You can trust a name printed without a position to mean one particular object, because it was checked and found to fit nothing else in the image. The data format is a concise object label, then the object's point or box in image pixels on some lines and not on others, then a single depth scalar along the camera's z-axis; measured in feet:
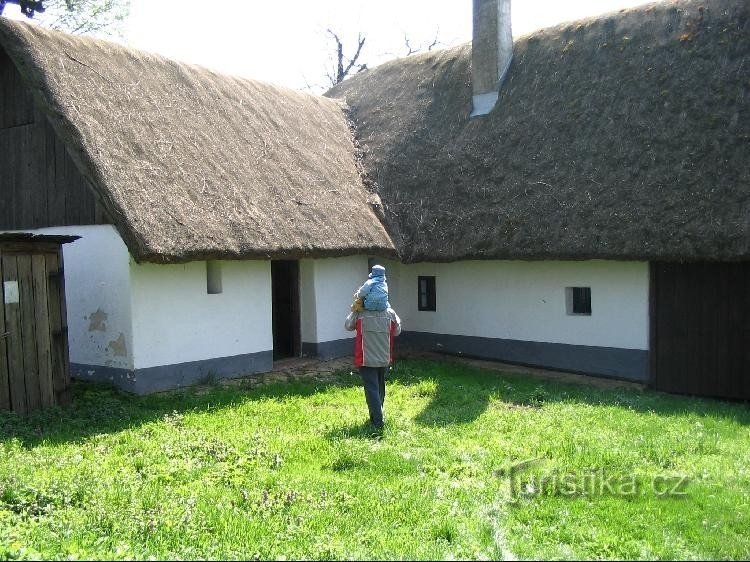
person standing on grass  24.79
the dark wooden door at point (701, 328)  31.45
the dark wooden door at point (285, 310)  41.01
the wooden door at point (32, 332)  25.90
